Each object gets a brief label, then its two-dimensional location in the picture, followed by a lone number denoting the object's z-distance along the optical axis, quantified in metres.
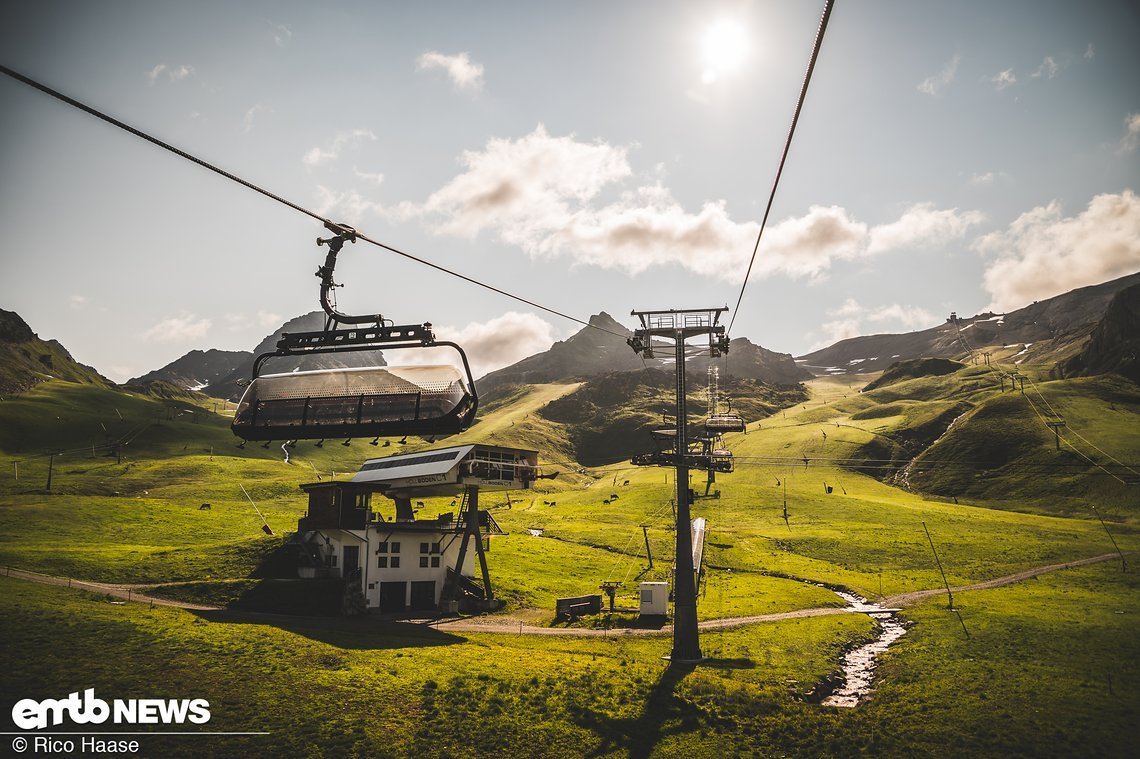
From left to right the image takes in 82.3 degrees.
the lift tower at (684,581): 37.31
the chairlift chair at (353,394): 18.95
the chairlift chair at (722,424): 68.44
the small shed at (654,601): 52.47
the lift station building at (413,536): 54.84
